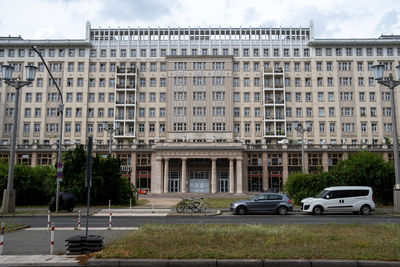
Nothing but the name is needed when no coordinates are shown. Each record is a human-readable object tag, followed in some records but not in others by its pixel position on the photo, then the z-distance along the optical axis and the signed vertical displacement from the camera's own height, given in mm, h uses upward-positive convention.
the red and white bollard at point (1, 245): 8619 -2024
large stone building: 61156 +15388
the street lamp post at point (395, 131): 20562 +2688
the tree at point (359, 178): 26719 -607
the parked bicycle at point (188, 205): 21828 -2385
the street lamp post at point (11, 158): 19875 +641
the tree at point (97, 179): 27172 -879
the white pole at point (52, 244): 8859 -2055
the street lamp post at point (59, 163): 21636 +329
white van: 21453 -1995
